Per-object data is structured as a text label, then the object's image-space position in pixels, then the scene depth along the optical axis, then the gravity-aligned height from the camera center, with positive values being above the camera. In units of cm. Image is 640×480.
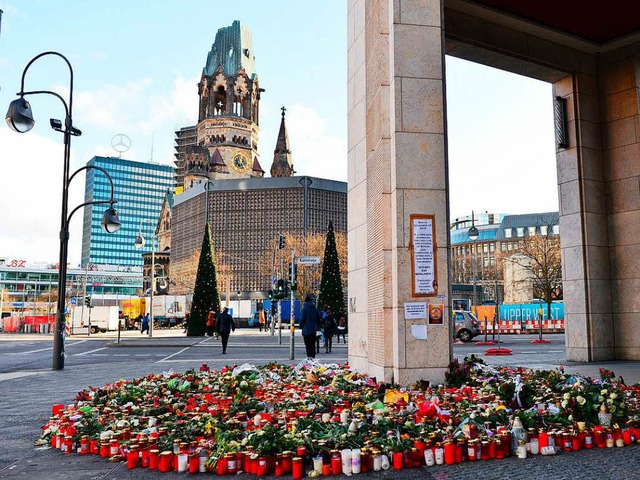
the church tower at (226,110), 13538 +4306
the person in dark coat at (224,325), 2388 -82
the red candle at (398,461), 528 -135
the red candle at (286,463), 522 -134
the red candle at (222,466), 525 -137
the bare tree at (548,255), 4971 +396
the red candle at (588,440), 589 -132
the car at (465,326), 3114 -122
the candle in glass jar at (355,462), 514 -132
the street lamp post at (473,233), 3251 +360
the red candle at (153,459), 553 -137
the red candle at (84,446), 623 -142
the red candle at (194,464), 533 -137
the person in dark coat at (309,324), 1783 -61
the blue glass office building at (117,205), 19375 +3112
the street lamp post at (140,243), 4100 +417
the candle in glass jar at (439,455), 540 -133
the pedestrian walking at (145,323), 5051 -160
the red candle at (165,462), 545 -138
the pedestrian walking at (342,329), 3211 -138
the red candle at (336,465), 517 -135
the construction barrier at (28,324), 5817 -183
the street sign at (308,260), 2177 +152
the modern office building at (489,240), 11962 +1324
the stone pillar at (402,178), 884 +187
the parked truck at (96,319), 5426 -124
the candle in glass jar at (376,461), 526 -134
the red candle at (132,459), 555 -138
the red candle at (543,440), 567 -127
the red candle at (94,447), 621 -142
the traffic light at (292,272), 2169 +109
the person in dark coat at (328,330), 2469 -108
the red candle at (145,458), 561 -139
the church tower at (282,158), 14075 +3343
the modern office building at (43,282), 14188 +609
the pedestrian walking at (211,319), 3953 -97
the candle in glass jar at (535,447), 568 -133
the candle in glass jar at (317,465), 514 -134
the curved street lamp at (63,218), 1684 +254
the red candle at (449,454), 543 -133
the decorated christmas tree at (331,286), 4759 +131
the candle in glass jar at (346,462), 514 -132
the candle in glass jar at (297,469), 506 -135
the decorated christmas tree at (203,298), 4300 +41
